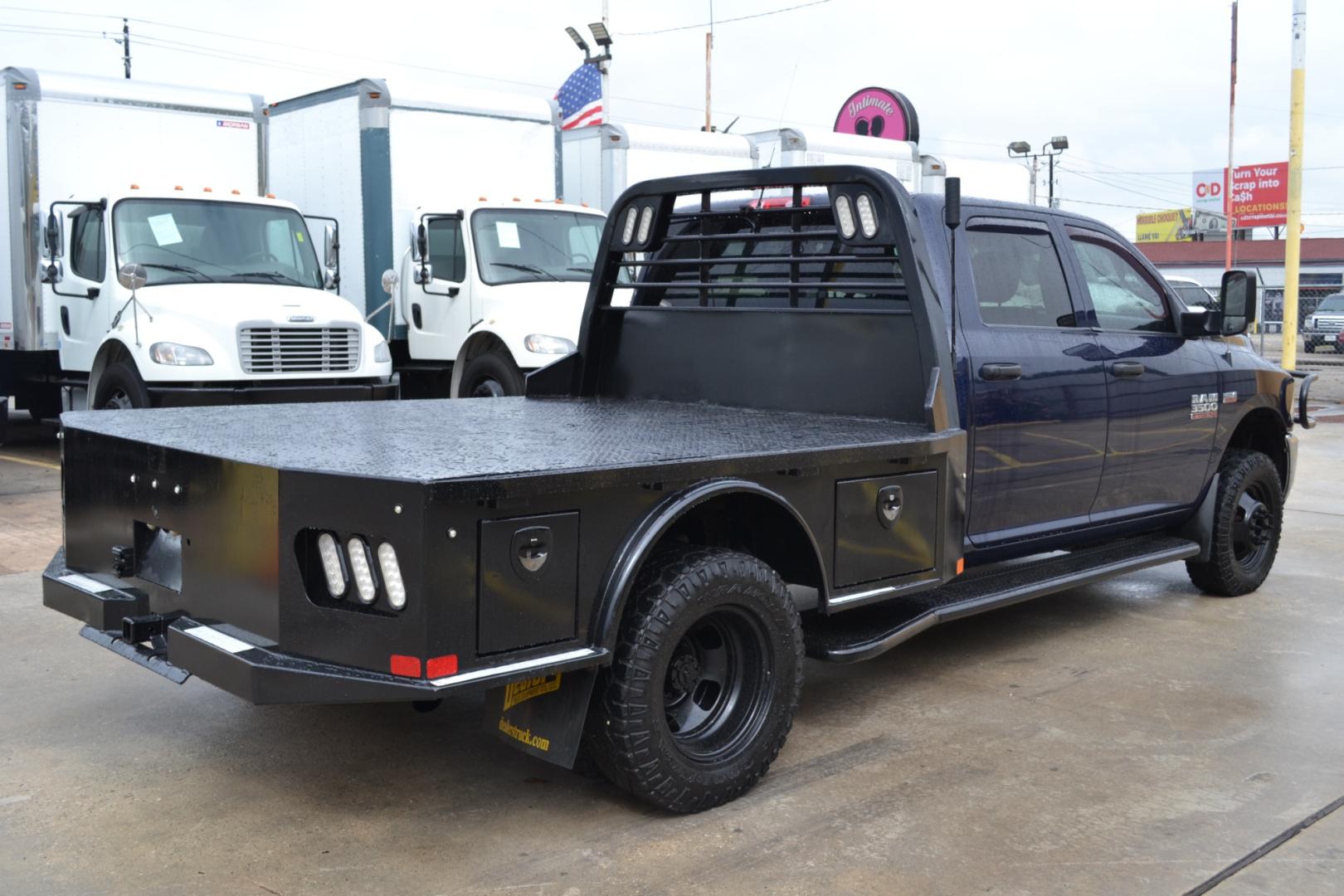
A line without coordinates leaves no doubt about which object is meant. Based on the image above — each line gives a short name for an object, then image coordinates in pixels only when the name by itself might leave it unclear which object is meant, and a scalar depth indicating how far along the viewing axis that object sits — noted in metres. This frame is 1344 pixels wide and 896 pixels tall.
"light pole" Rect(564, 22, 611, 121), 22.73
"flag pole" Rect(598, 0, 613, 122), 23.17
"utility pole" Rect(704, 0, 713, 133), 34.74
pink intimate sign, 21.80
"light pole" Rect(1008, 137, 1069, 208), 31.33
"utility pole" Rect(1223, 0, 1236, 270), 27.67
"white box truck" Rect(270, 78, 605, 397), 11.69
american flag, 20.80
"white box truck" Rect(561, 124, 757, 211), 13.94
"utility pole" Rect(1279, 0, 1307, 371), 18.56
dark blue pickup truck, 3.38
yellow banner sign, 83.19
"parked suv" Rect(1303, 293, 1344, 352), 35.16
